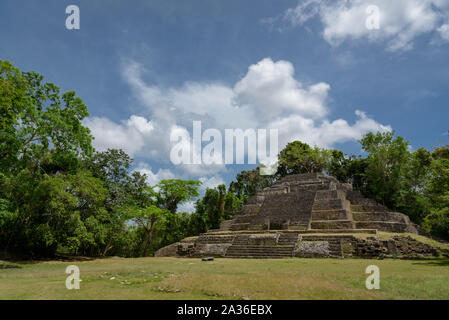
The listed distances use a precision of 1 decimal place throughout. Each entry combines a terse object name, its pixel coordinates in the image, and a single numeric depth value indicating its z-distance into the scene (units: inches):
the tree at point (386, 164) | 1104.2
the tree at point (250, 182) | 1753.2
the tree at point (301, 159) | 1615.4
